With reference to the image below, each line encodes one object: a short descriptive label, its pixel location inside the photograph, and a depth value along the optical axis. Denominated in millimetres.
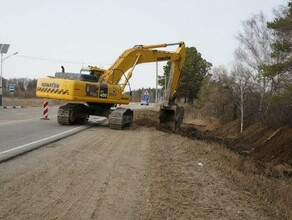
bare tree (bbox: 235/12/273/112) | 20464
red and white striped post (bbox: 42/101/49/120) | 14191
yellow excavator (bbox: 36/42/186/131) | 10854
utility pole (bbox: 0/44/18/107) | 27336
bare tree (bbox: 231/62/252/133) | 21952
